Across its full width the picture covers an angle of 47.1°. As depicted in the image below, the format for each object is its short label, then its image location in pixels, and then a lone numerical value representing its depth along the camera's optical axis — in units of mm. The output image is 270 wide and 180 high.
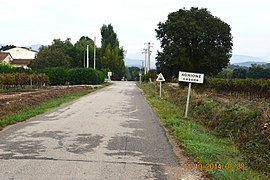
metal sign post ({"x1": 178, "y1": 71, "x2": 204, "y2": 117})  13086
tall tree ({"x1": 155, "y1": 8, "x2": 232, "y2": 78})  27328
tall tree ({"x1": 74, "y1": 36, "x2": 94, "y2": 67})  83150
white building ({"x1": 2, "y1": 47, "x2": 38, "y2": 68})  99725
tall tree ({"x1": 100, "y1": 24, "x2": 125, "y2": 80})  90625
